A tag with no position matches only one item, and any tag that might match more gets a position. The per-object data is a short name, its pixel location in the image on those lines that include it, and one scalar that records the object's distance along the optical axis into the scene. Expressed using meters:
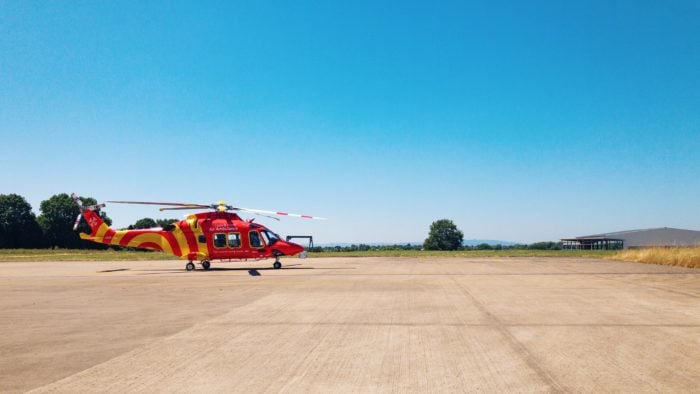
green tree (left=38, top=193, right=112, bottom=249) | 103.50
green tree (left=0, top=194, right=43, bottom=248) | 97.00
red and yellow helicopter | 27.73
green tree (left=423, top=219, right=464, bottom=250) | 138.75
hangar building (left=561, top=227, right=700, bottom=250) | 86.94
